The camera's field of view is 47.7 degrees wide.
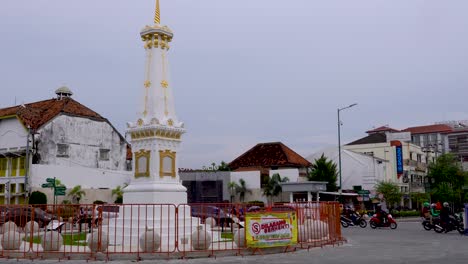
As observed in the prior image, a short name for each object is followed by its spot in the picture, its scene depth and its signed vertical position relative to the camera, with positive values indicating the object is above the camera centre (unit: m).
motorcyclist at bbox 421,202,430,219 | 28.03 -1.39
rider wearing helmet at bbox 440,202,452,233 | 24.64 -1.42
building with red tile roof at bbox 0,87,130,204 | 40.97 +3.35
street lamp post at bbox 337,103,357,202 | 43.50 +4.62
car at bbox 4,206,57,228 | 16.83 -0.88
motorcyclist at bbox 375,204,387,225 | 28.95 -1.66
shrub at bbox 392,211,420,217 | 48.78 -2.62
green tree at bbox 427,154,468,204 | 57.56 +0.66
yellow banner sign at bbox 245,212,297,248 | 15.03 -1.22
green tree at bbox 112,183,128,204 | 43.00 -0.47
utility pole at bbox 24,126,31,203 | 37.75 +1.27
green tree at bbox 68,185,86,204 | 40.25 -0.33
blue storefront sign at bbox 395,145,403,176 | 60.41 +3.00
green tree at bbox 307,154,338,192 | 53.94 +1.34
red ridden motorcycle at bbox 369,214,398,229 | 28.74 -2.03
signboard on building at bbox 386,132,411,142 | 67.00 +6.13
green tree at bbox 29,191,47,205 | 37.88 -0.63
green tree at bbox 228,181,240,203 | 50.31 -0.04
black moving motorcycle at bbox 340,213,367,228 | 30.52 -2.04
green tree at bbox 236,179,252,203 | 50.28 -0.19
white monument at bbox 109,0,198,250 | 17.34 +1.33
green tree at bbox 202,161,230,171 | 59.74 +2.35
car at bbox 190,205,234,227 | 17.30 -0.93
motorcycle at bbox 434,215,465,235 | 23.90 -1.89
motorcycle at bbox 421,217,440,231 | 25.38 -1.88
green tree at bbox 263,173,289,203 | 49.16 -0.02
